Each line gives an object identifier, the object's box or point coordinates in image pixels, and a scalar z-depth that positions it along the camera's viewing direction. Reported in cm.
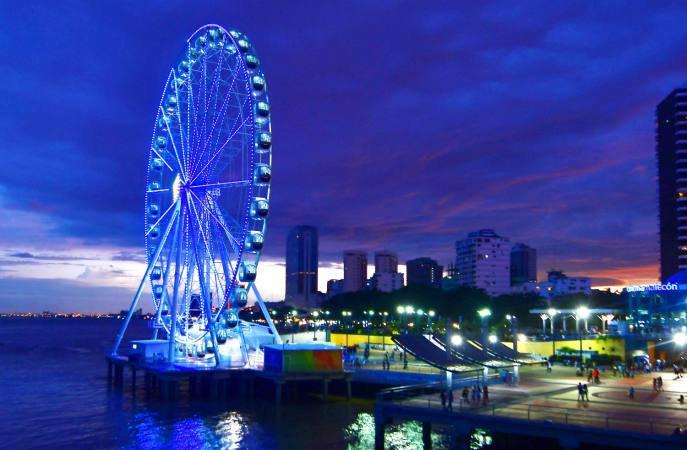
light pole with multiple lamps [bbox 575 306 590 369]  6653
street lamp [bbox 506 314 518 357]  5496
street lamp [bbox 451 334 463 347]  4419
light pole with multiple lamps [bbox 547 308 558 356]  6412
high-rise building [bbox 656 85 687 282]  15138
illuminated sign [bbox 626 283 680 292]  8012
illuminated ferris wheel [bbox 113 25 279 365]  5556
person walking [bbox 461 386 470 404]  3496
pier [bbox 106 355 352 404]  5391
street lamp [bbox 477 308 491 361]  4534
